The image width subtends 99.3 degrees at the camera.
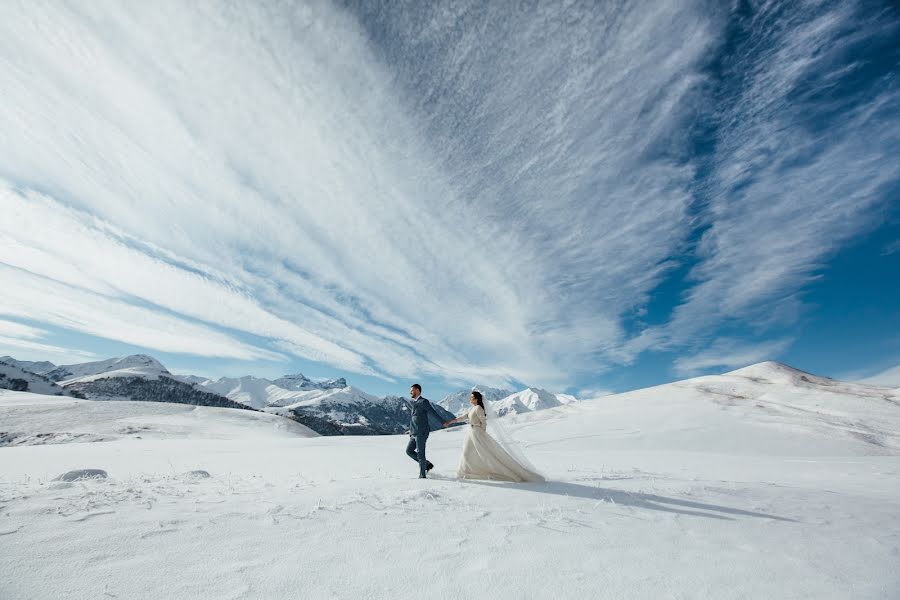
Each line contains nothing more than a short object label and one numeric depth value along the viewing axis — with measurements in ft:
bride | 35.91
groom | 37.29
